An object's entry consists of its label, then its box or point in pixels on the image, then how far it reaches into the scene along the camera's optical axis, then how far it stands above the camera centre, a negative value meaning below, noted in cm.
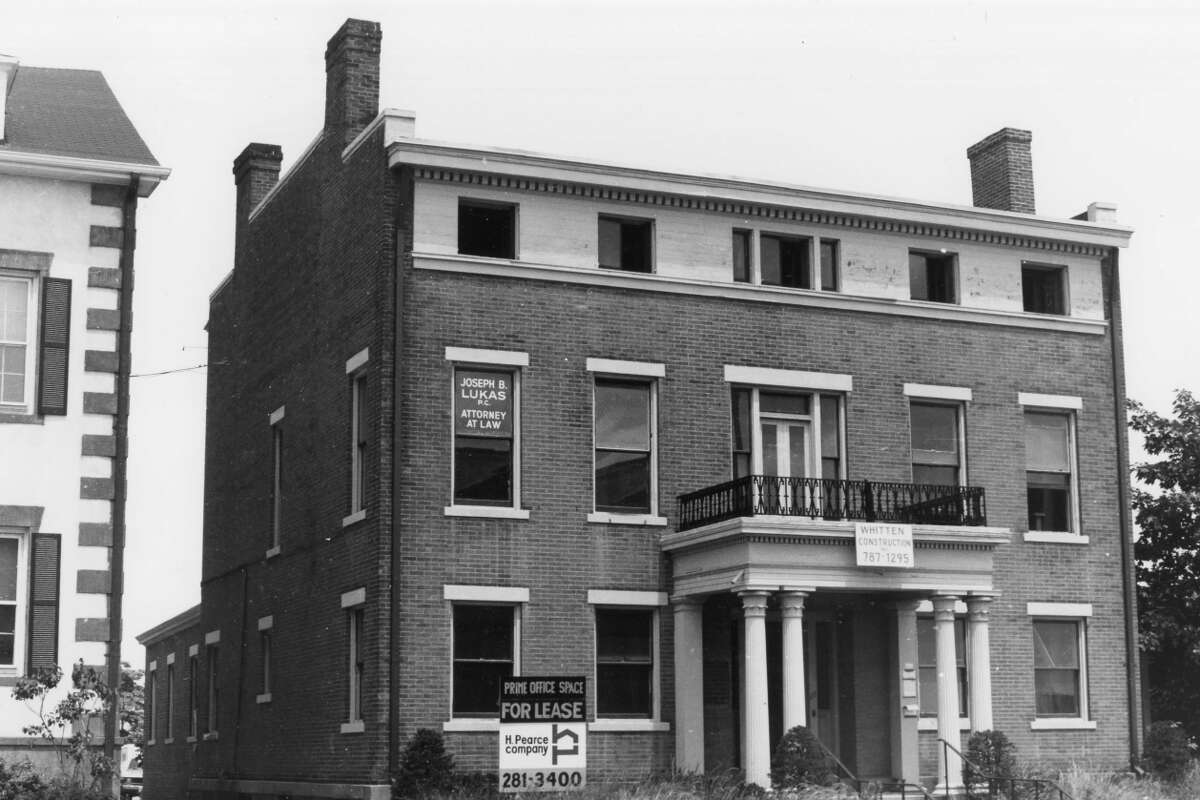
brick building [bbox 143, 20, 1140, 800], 2634 +328
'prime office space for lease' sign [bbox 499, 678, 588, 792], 2069 -84
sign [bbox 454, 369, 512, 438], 2689 +410
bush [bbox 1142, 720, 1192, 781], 2970 -162
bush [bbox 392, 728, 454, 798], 2469 -151
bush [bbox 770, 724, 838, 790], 2486 -146
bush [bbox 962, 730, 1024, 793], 2650 -152
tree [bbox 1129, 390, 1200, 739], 3369 +178
